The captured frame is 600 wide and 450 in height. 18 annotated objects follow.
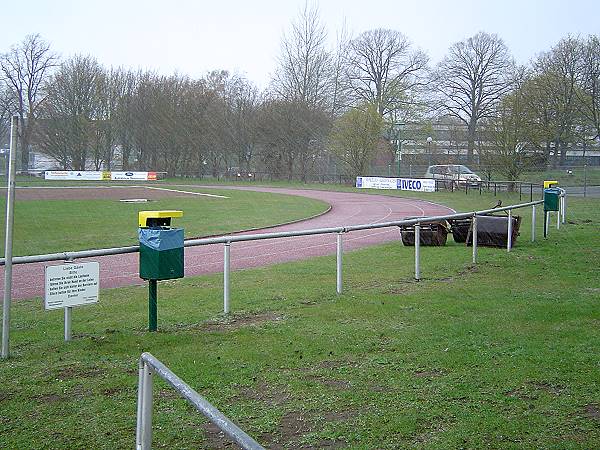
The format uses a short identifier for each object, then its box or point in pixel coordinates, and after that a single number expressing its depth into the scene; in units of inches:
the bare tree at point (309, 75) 3127.5
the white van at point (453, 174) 2094.5
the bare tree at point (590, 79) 1936.5
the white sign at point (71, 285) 292.0
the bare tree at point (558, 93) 2055.9
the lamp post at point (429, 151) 2644.7
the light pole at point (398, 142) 2622.5
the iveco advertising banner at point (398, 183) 2147.0
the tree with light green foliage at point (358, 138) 2511.1
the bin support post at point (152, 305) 319.6
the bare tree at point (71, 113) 3223.4
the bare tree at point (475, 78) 2876.5
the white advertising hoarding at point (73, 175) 3075.8
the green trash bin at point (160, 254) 313.0
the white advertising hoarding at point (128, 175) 3149.6
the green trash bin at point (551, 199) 745.6
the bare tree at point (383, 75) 3002.0
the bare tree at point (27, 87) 3137.3
